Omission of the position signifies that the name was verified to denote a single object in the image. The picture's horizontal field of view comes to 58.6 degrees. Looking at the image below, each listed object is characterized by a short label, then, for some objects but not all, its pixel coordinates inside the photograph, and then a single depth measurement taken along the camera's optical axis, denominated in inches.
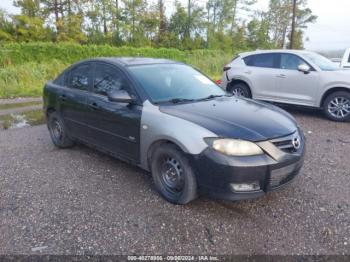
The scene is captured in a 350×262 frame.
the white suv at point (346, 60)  378.7
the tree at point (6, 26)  978.8
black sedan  116.6
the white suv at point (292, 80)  268.2
